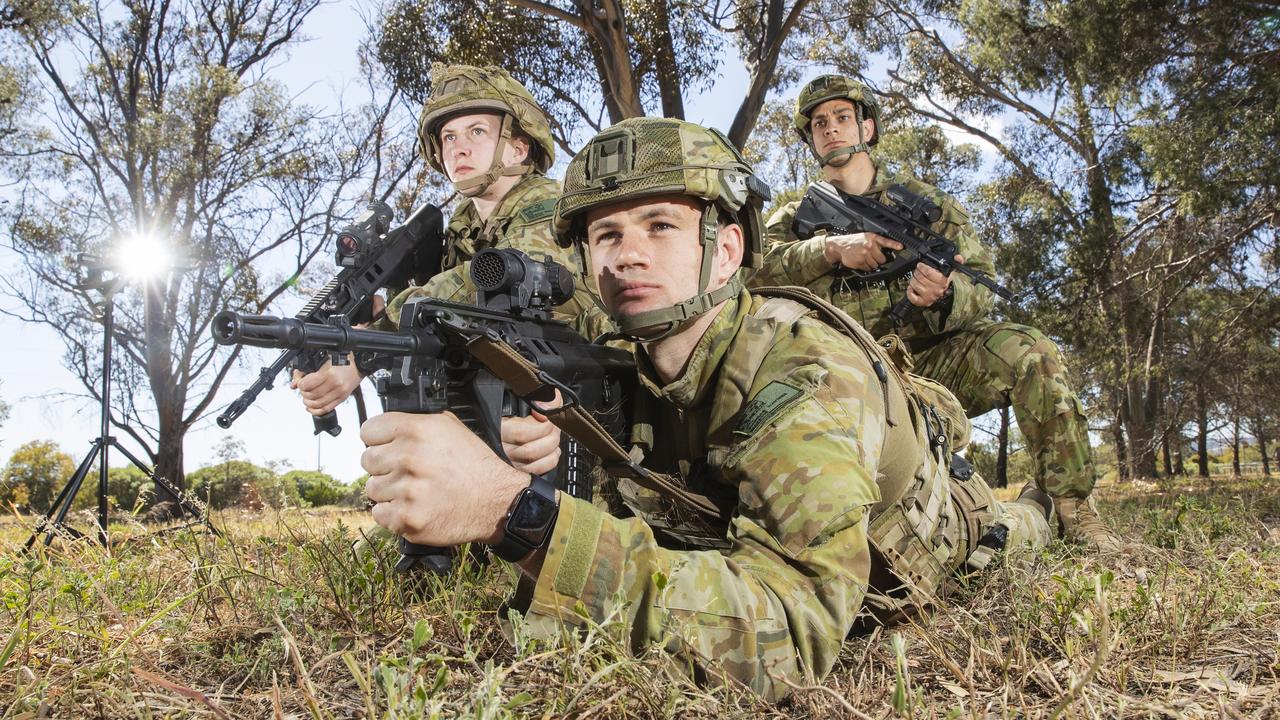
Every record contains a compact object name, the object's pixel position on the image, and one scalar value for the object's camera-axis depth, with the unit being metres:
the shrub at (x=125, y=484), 19.80
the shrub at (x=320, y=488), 19.84
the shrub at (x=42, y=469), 17.88
